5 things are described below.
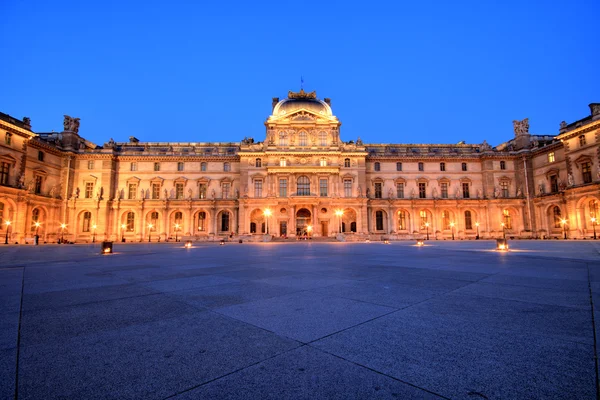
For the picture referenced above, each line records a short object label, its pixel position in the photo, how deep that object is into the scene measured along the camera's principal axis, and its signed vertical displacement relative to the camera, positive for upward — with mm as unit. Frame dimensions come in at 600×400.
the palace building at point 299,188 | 44219 +6259
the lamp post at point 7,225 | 33594 +652
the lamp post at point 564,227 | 38944 -103
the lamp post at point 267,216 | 42447 +1841
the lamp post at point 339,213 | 43288 +2133
